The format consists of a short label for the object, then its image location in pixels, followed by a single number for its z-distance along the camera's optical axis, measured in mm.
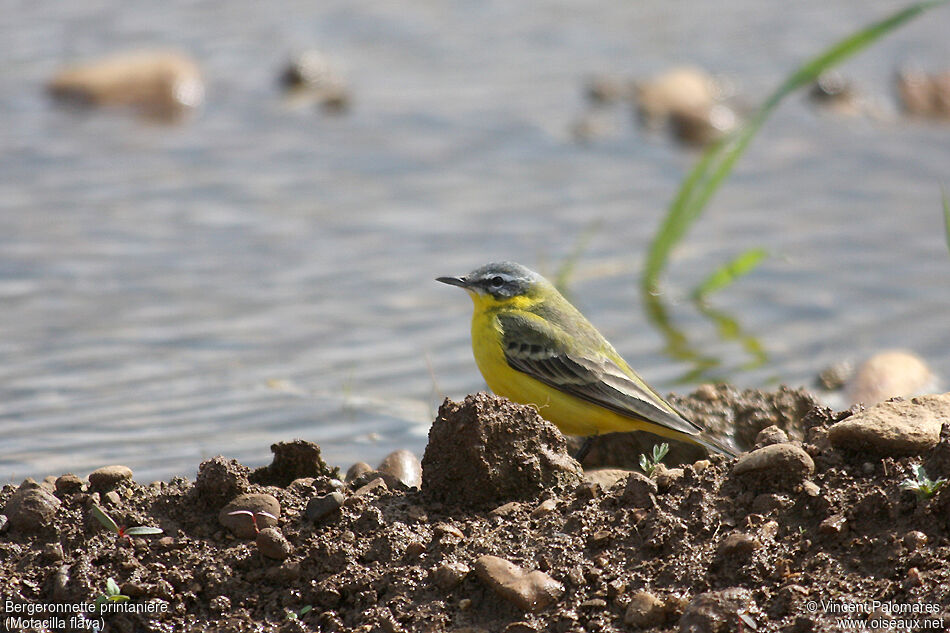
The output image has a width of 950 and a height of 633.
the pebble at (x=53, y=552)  8109
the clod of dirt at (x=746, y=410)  11953
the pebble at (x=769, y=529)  8023
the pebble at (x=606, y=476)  9680
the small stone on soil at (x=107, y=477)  8906
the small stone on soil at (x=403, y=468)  10314
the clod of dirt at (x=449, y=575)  7898
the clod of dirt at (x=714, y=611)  7254
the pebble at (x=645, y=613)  7492
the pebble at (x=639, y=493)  8430
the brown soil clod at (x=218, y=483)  8734
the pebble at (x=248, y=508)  8477
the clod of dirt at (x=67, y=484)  8812
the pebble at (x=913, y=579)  7449
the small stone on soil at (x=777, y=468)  8453
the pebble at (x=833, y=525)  7949
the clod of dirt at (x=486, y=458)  8977
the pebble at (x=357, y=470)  10461
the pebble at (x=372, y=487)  9217
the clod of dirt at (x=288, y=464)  9703
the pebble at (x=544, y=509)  8672
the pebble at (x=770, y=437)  9437
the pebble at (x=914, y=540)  7699
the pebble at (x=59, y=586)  7809
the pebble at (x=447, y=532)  8391
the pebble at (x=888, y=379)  13805
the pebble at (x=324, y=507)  8508
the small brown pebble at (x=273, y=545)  8203
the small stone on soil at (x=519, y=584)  7699
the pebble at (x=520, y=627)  7539
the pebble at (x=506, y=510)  8816
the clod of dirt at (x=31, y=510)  8328
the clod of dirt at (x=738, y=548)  7852
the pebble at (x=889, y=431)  8539
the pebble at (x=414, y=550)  8242
